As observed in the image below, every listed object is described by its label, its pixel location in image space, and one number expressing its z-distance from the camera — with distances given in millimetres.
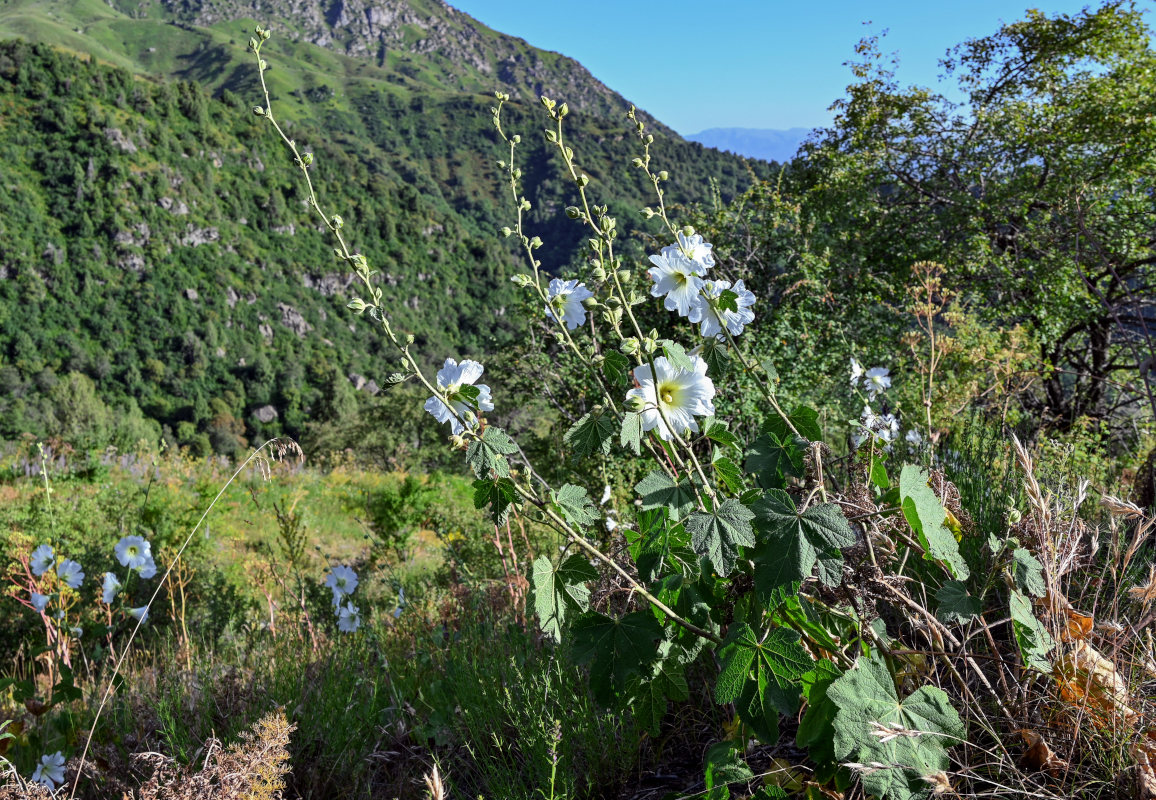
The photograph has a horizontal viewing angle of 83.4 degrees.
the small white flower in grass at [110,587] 2517
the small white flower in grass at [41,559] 2596
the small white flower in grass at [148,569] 2832
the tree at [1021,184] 7492
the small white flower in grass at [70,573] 2504
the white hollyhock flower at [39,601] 2184
